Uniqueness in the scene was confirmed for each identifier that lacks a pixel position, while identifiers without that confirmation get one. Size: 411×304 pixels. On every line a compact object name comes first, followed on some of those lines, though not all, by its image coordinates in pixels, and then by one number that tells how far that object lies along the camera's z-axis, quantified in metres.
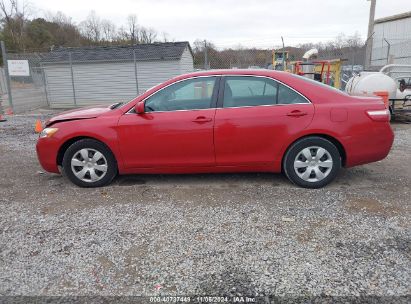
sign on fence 12.77
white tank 8.66
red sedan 4.23
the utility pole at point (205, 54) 13.00
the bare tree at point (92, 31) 61.37
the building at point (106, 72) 16.88
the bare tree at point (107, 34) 61.17
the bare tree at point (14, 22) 43.48
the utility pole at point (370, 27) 16.74
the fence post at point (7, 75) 11.93
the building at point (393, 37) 17.31
